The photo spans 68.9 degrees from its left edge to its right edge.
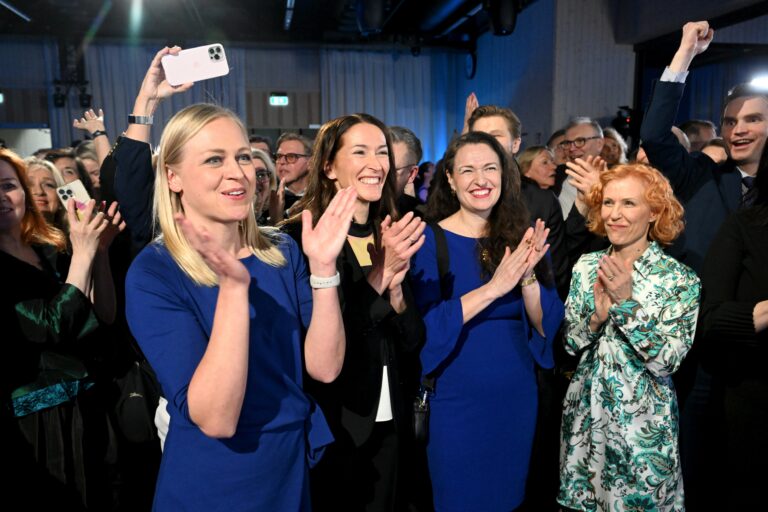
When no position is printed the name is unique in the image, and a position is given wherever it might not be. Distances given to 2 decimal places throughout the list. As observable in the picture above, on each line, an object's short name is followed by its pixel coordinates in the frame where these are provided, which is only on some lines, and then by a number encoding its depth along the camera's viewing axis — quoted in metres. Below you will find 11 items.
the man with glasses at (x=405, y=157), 3.06
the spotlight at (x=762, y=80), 7.93
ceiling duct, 6.98
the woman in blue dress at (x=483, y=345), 1.89
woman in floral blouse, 1.99
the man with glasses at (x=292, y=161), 3.49
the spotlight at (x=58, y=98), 9.80
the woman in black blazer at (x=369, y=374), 1.68
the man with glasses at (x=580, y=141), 3.72
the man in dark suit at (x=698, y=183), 2.32
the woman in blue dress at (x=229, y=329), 1.08
